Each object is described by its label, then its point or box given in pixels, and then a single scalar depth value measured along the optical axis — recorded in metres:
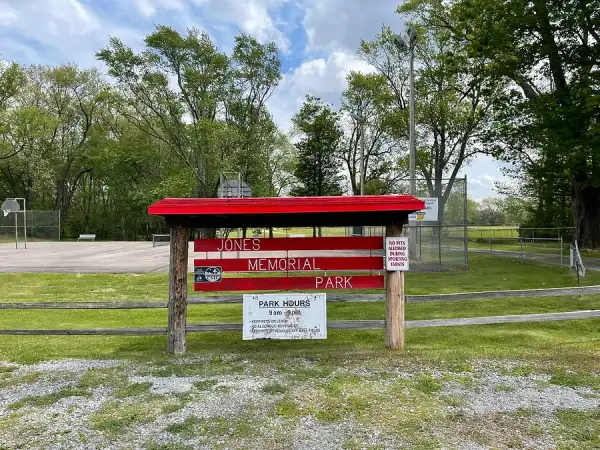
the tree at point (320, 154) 50.25
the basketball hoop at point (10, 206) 32.06
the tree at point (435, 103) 30.03
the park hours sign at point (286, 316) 5.55
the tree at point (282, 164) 55.94
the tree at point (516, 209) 42.43
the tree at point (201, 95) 32.69
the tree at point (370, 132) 40.16
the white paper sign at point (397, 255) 5.47
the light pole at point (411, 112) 17.61
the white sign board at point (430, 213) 16.61
